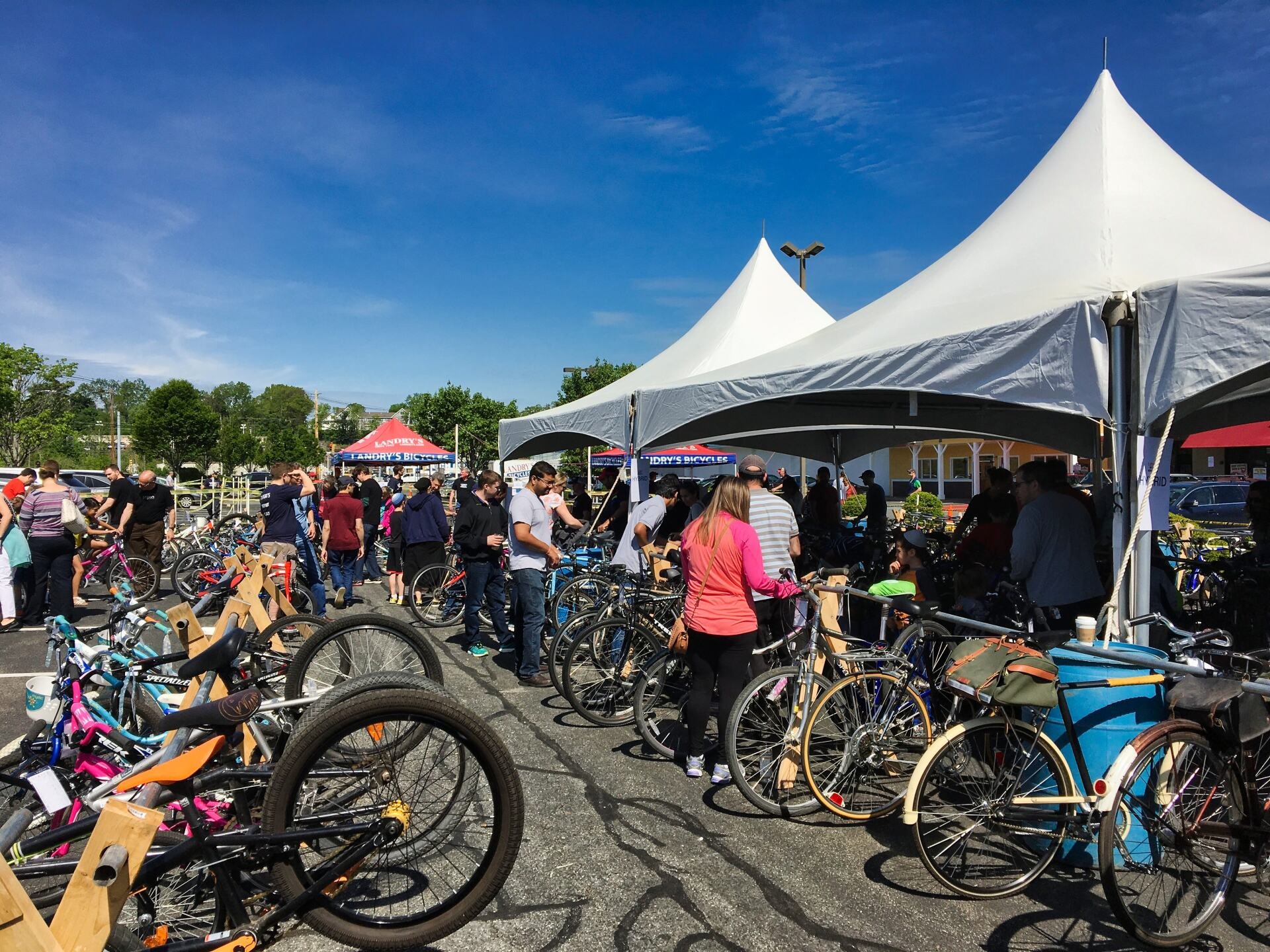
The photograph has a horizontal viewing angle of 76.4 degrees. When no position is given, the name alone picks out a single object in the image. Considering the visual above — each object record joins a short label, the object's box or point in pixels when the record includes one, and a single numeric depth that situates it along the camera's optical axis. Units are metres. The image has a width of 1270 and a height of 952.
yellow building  34.38
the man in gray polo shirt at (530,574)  6.70
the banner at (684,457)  28.31
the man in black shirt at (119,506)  11.55
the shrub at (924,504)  22.44
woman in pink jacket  4.46
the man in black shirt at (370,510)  13.20
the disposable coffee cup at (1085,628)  3.43
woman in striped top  8.95
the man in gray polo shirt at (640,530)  6.98
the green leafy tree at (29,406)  30.73
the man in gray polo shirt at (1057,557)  5.37
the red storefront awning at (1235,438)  16.22
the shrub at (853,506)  26.48
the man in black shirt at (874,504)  13.98
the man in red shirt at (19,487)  9.99
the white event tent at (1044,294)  4.81
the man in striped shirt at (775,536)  5.44
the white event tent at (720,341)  11.08
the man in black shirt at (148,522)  11.72
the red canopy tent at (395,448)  26.52
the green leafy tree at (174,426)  47.88
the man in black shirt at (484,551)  7.49
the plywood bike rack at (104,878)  1.72
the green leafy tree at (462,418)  57.34
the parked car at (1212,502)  18.30
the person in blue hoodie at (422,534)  10.09
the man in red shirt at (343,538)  10.31
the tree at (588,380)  43.84
